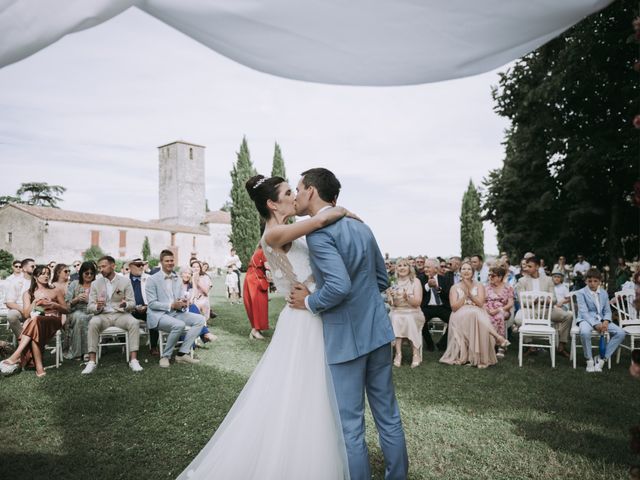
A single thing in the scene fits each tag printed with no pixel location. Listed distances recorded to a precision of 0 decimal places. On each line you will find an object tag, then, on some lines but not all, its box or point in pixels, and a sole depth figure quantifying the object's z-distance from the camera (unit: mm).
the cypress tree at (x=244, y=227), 37719
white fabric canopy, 1715
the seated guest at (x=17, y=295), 7234
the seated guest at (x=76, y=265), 12359
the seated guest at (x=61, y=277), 7191
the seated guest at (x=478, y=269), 9002
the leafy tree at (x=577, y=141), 12836
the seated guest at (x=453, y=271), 8633
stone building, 38812
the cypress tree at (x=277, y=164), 41938
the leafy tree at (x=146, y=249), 44494
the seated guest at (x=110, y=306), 6549
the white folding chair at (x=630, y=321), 6342
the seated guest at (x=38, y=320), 6215
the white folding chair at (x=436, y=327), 9932
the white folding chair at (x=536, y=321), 6457
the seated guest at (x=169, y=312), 6719
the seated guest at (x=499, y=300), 7246
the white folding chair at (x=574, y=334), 6352
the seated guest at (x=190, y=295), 7782
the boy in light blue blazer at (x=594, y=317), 6188
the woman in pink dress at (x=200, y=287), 9245
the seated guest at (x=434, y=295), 8164
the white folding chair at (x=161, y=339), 6909
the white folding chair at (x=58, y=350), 6629
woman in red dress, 8641
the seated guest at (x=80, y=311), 7079
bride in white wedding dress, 2299
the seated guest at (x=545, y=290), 7289
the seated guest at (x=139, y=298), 7566
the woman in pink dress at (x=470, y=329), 6488
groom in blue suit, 2270
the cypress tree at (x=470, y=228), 41250
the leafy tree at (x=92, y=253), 39656
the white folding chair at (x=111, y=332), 6700
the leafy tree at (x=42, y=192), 65500
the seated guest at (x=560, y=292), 7855
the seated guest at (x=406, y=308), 6652
